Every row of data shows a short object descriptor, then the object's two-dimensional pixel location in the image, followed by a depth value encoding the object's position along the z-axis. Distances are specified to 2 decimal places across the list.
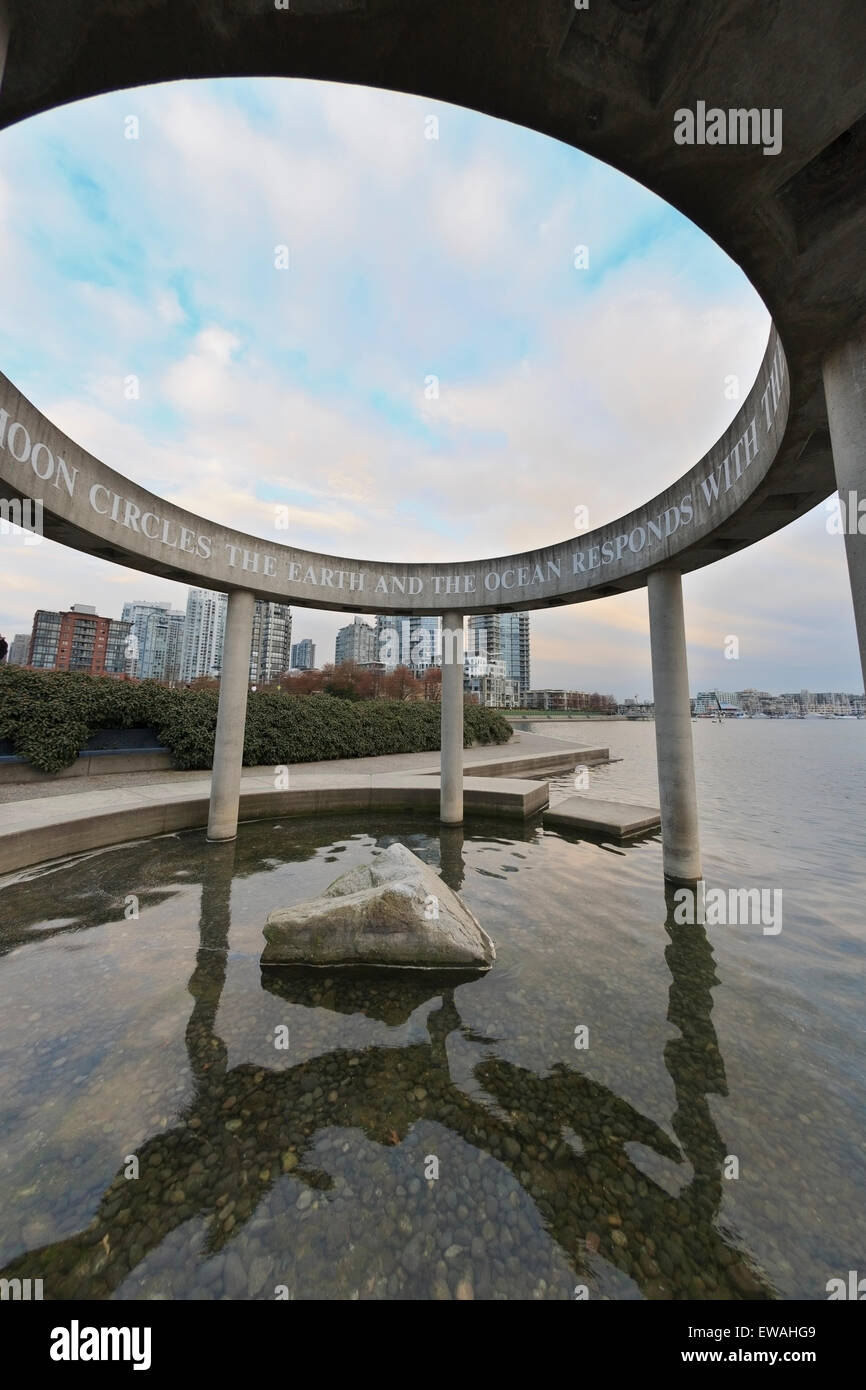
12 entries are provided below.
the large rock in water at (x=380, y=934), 5.61
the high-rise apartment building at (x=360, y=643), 122.62
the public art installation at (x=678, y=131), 2.20
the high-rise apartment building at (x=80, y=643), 102.94
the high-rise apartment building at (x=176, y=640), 117.31
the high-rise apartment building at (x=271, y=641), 107.19
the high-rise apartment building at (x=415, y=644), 97.06
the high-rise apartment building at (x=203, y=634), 125.56
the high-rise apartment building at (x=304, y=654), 159.88
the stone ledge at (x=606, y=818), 12.02
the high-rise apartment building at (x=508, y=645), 137.50
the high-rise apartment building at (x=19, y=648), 118.32
